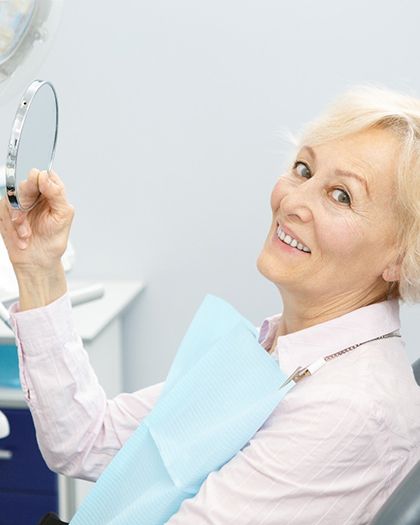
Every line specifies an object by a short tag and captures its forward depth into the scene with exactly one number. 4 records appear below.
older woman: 0.90
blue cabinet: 1.68
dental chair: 0.77
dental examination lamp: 0.91
